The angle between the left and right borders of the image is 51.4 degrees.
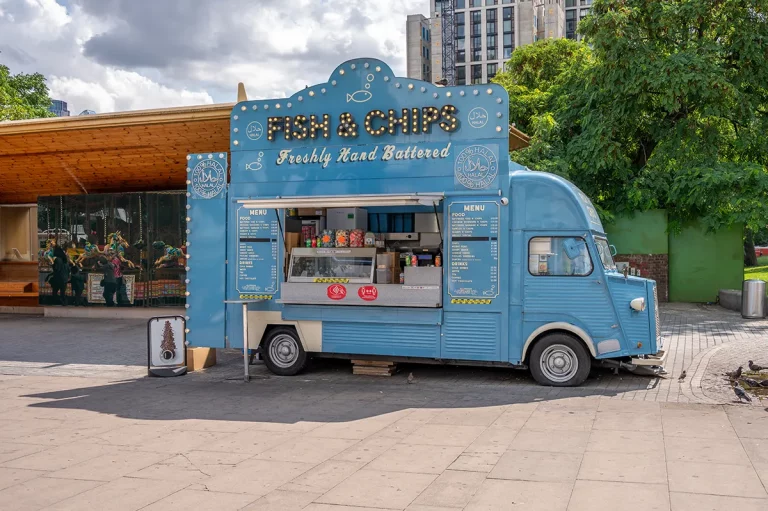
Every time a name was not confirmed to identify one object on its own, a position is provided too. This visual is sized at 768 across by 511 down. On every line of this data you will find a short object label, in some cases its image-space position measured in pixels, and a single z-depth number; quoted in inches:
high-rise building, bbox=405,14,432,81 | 4933.6
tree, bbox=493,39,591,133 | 1171.5
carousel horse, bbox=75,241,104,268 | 831.1
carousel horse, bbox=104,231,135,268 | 814.5
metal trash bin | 751.1
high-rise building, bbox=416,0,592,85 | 4670.3
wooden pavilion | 644.7
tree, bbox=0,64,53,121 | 1489.9
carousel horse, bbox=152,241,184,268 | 794.2
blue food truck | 433.1
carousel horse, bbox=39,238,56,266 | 851.4
